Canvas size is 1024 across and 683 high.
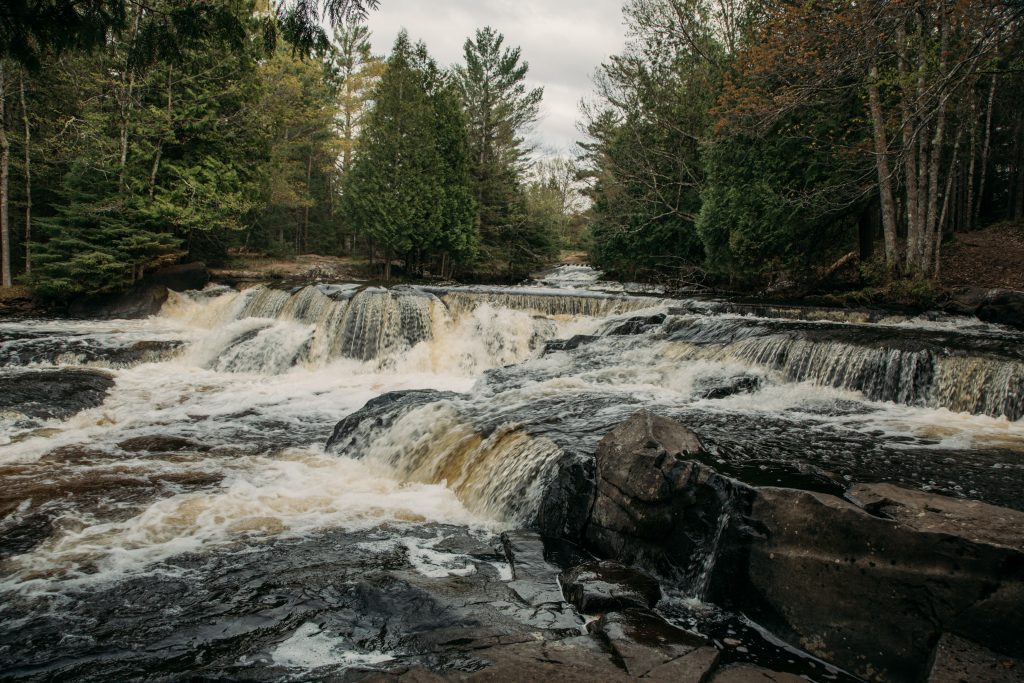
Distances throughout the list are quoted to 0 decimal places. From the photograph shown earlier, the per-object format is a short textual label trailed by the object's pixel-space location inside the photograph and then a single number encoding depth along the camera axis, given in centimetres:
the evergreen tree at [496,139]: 2342
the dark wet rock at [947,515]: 285
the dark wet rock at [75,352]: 1082
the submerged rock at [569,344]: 1064
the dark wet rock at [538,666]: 252
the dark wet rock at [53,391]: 772
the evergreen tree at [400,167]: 1978
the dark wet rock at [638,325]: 1068
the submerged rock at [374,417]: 673
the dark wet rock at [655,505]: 376
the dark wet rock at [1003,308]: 940
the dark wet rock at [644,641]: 269
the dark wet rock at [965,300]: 1022
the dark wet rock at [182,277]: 1658
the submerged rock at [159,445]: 646
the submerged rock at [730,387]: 732
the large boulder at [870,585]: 269
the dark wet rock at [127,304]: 1537
